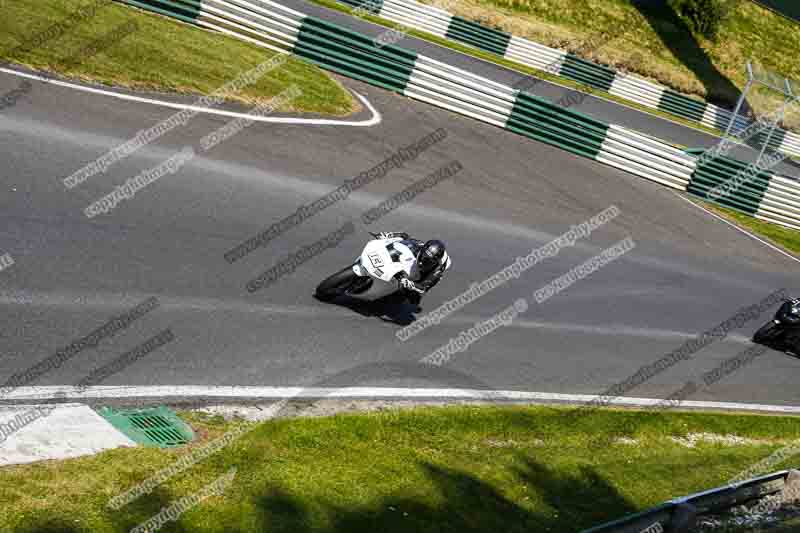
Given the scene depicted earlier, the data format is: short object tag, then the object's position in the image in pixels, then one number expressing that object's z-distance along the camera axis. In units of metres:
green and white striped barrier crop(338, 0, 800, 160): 34.78
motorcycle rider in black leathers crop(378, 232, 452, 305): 11.41
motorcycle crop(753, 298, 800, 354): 17.02
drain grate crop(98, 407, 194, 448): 8.00
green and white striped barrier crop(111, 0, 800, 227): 22.08
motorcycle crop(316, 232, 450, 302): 11.48
